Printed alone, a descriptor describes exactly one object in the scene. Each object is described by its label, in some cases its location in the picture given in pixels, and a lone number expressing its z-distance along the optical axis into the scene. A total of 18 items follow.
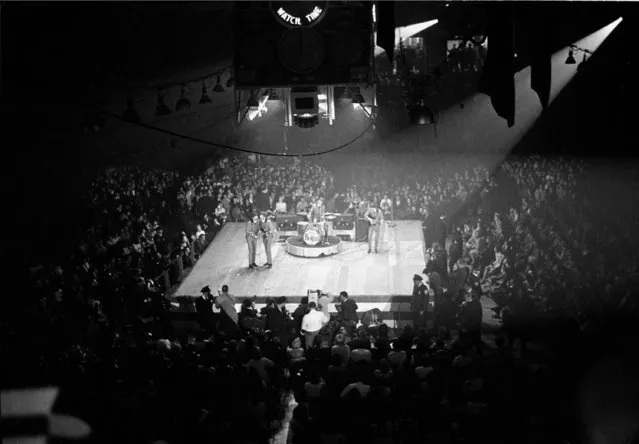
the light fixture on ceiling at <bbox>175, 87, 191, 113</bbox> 11.80
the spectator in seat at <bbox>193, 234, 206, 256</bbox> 13.79
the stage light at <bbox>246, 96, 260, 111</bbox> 12.57
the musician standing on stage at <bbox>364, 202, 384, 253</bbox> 13.43
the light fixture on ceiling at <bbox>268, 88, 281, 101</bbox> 15.24
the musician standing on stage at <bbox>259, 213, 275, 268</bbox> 12.51
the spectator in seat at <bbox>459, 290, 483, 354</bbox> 8.36
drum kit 13.73
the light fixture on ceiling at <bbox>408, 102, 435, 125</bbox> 8.48
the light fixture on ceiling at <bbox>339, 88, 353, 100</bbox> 14.82
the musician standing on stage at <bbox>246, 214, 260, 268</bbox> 12.40
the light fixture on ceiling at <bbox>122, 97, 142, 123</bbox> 9.61
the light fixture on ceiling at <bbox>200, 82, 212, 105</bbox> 12.35
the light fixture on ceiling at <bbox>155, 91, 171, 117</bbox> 11.11
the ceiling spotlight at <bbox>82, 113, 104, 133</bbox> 9.44
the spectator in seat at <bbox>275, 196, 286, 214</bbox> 16.38
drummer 13.94
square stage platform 11.14
